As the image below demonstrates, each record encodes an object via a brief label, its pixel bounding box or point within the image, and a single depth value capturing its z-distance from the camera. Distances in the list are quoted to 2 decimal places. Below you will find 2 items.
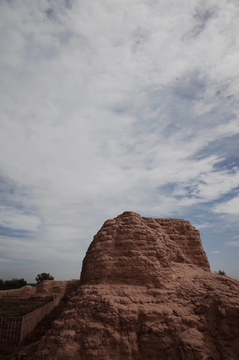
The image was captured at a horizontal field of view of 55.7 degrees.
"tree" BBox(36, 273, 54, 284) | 43.22
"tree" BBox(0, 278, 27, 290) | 43.36
